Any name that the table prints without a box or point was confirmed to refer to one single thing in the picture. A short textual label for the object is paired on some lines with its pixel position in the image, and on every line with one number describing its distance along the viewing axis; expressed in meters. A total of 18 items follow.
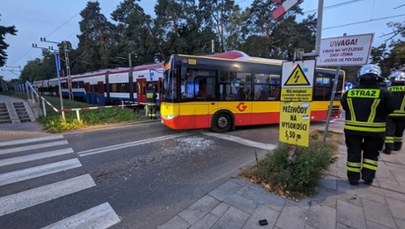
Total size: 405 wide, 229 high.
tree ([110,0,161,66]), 38.62
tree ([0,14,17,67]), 32.97
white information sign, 4.43
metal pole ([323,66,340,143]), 4.65
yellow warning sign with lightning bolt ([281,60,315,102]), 3.48
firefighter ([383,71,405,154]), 5.61
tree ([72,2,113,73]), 48.06
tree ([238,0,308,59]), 32.34
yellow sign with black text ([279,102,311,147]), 3.57
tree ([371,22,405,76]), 13.18
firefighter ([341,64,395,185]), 3.48
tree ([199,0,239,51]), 33.81
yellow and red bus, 8.05
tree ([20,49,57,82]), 74.49
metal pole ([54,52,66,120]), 10.69
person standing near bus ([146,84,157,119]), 12.61
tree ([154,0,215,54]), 34.88
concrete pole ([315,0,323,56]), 4.13
